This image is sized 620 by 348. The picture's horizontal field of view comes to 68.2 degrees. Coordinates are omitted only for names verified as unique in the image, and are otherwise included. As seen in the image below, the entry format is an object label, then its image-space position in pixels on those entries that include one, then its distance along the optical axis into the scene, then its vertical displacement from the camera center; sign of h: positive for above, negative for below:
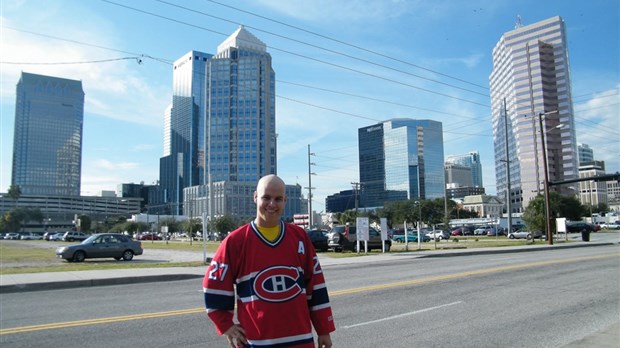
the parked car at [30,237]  99.62 -2.98
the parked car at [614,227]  93.12 -2.90
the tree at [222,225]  78.31 -0.82
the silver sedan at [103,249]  24.75 -1.47
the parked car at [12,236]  106.47 -2.89
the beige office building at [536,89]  125.18 +35.51
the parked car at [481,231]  83.13 -2.96
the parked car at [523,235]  53.56 -2.56
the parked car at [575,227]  73.14 -2.13
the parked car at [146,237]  91.38 -3.09
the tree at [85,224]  108.25 -0.35
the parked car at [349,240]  31.09 -1.51
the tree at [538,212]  44.53 +0.23
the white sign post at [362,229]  27.86 -0.73
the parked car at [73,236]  59.75 -1.72
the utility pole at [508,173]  49.45 +4.56
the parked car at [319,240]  31.12 -1.46
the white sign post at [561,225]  41.22 -0.99
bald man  3.00 -0.45
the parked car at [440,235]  65.55 -2.76
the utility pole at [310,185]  50.22 +3.69
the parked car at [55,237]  77.75 -2.41
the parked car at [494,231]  77.94 -2.82
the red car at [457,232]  86.38 -3.08
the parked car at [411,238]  58.52 -2.76
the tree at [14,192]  138.00 +9.61
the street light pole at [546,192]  36.79 +1.82
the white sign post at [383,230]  27.95 -0.79
